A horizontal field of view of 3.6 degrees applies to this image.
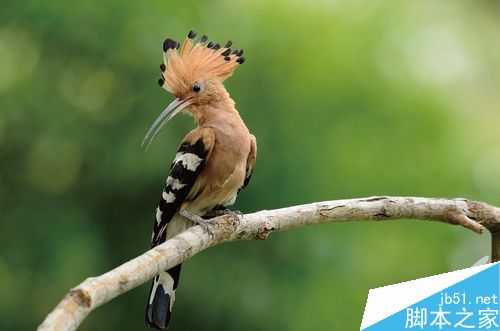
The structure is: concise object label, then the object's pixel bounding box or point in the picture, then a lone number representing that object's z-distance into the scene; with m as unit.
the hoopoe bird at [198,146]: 6.44
